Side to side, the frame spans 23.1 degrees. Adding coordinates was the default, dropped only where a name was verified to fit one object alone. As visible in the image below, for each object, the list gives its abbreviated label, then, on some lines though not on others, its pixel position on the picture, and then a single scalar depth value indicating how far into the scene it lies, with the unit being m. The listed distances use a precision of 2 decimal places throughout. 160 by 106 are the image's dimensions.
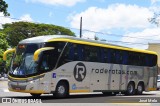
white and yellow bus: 20.27
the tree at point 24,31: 79.38
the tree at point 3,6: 27.73
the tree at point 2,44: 40.91
